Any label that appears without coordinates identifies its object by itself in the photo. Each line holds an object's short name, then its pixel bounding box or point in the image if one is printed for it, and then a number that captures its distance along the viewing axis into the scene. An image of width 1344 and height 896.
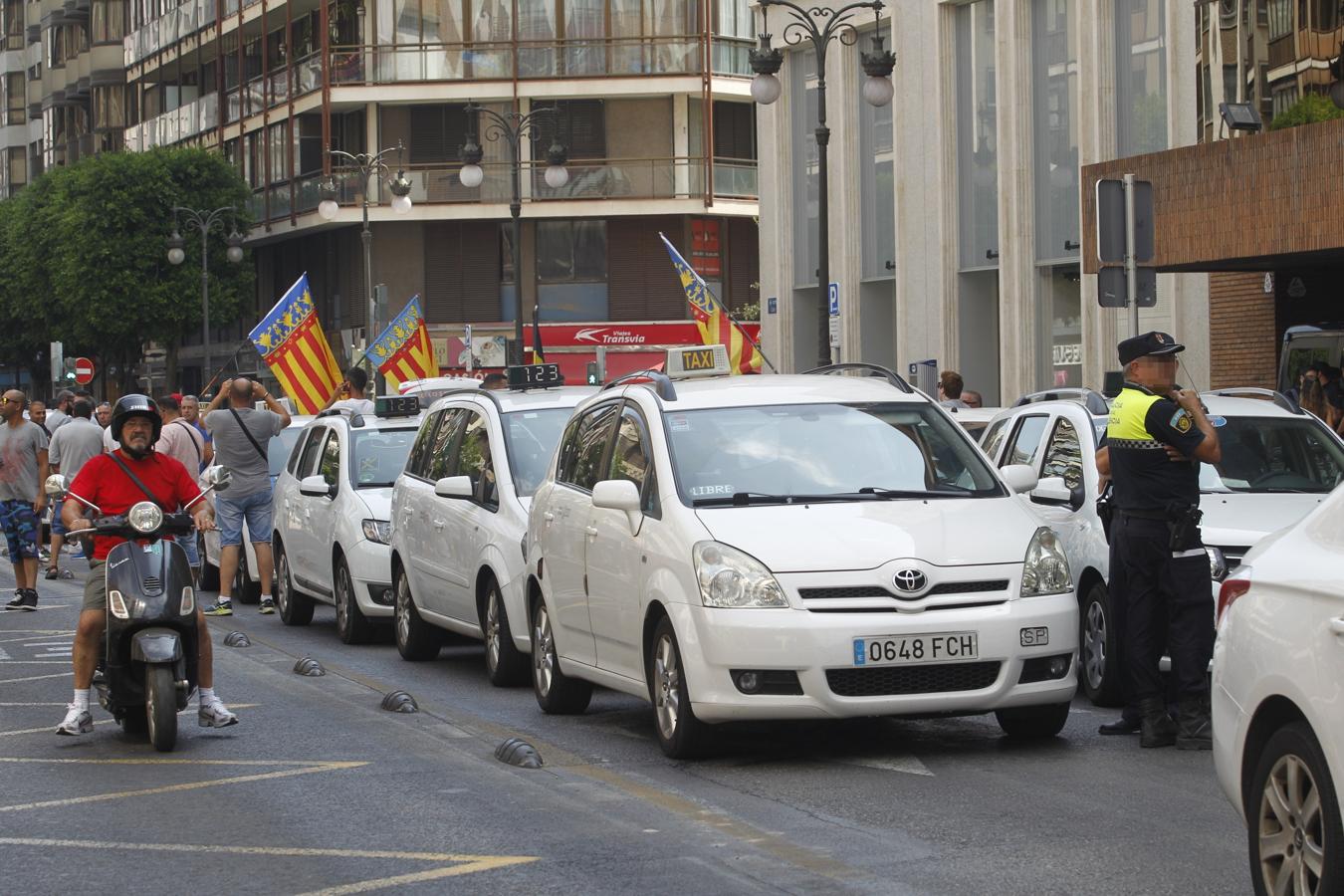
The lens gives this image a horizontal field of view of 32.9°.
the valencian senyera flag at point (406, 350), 31.44
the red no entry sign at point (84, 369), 61.47
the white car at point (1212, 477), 11.55
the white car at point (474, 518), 13.01
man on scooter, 10.62
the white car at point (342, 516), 16.19
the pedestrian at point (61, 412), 26.87
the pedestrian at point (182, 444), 19.14
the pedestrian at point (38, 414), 29.73
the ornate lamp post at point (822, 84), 27.33
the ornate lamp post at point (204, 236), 58.09
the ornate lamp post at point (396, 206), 45.75
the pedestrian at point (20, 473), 20.47
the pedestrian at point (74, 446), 22.50
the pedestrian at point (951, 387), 22.88
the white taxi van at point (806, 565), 9.17
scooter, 10.34
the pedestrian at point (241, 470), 18.75
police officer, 9.70
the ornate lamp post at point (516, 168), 40.78
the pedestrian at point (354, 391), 20.64
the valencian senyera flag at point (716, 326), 24.38
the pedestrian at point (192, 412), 20.99
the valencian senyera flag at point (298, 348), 27.16
